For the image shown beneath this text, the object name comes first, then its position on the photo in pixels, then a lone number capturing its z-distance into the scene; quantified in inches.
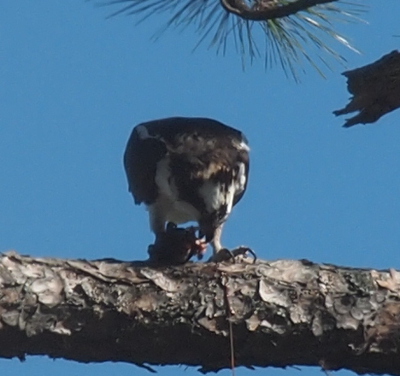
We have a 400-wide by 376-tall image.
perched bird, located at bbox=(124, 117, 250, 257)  370.9
